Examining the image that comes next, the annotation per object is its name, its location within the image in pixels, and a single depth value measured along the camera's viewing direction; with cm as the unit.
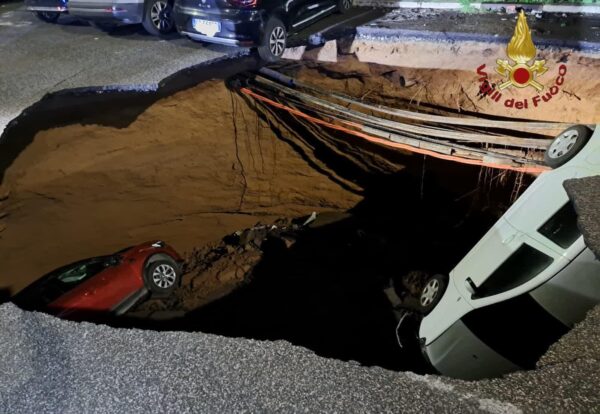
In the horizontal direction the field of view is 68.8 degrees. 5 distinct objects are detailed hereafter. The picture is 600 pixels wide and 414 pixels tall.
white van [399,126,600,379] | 367
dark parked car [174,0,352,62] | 759
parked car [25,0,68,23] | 970
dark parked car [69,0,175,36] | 879
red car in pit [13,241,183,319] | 615
